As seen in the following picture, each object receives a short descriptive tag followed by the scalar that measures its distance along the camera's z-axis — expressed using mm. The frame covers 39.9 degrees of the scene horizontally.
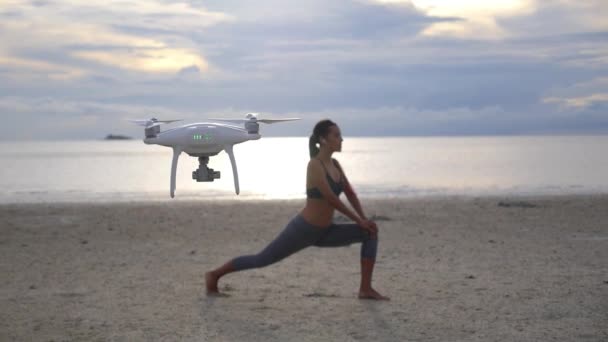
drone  3418
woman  8385
